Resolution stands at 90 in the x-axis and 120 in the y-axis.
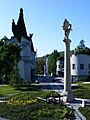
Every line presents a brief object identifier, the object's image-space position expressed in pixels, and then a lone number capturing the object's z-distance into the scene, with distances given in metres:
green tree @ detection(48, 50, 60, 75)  53.27
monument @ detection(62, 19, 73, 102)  11.49
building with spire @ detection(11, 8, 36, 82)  32.84
